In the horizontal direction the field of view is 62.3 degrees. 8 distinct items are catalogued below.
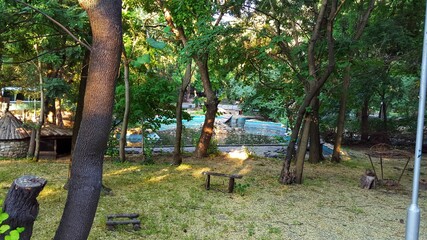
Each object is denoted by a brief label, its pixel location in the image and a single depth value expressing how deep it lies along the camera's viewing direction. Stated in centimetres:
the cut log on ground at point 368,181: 893
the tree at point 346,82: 1035
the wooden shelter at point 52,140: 1247
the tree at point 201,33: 831
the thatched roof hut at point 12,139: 1211
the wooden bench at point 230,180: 795
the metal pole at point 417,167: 411
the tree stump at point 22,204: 299
